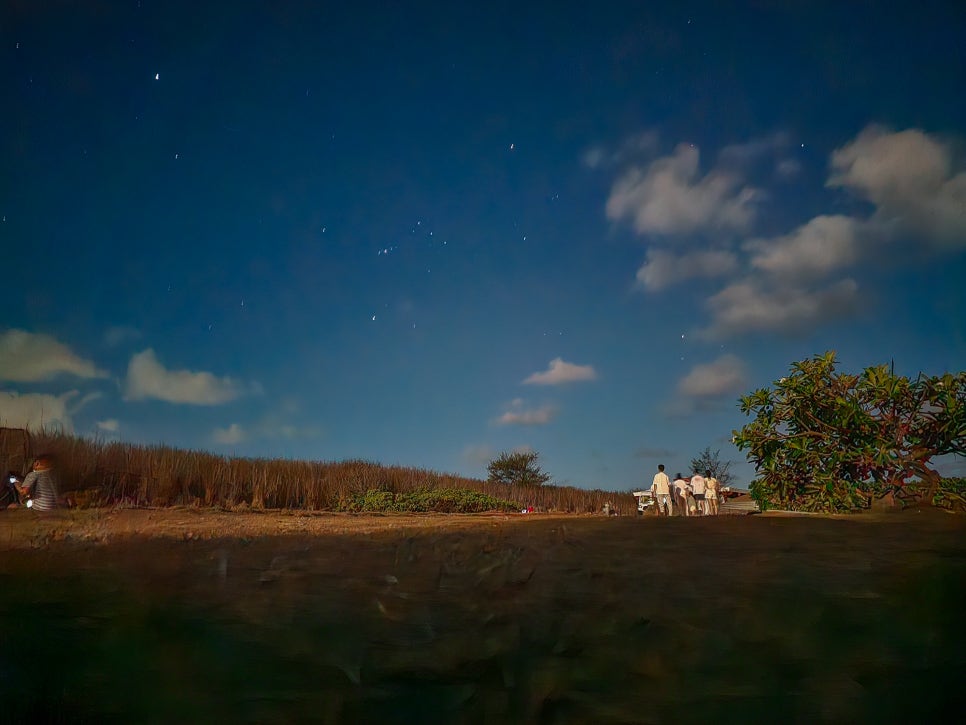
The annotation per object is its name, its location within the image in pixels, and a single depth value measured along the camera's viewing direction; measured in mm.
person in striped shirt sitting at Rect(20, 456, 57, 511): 11297
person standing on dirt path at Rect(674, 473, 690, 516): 17956
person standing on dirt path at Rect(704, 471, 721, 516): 17281
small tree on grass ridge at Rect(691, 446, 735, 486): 26609
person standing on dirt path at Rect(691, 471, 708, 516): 17562
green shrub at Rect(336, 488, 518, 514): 16156
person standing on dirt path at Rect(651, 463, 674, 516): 17078
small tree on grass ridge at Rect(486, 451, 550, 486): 29281
